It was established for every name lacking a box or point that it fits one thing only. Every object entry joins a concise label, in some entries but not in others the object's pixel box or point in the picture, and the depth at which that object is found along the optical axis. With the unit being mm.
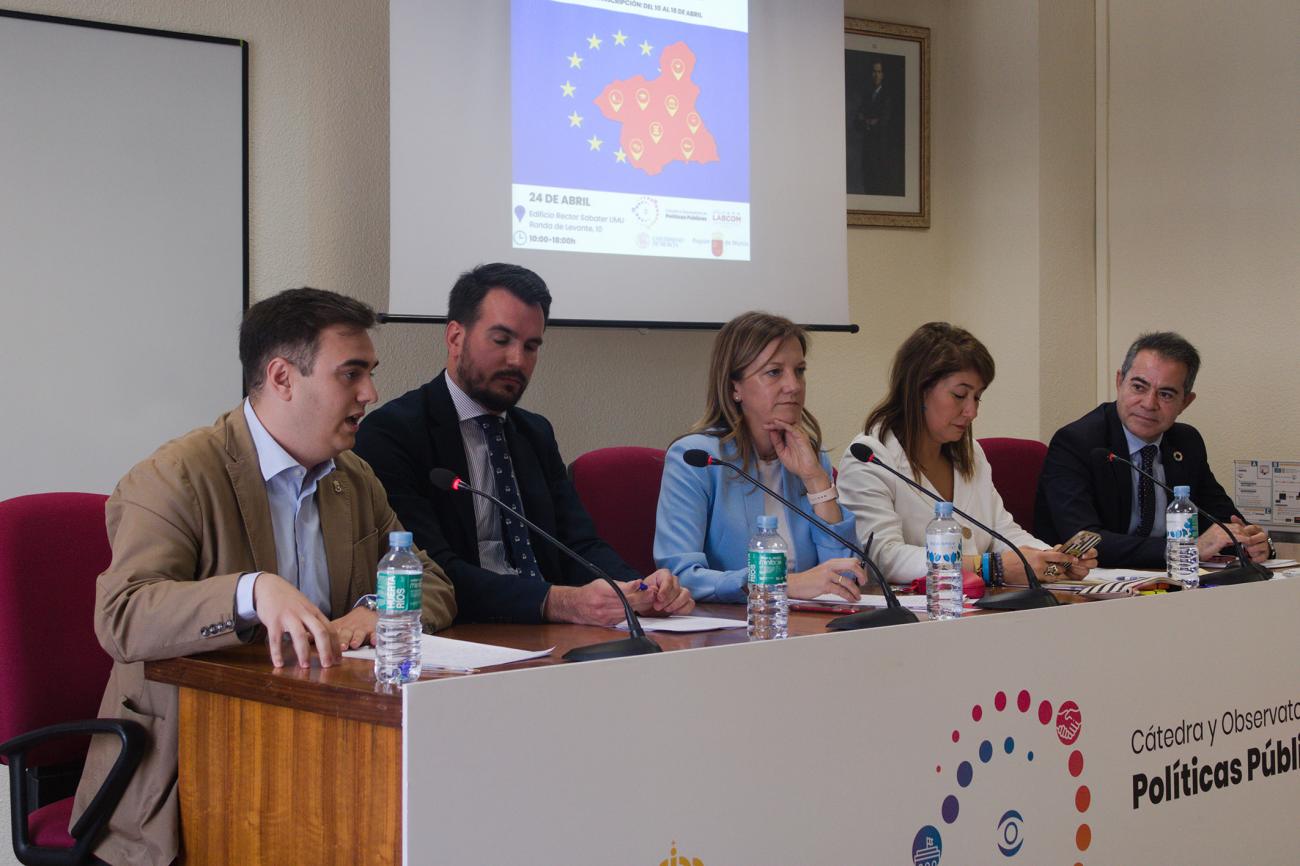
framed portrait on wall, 4547
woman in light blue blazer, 2713
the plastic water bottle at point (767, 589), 2002
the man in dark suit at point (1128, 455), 3514
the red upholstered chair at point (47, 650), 1967
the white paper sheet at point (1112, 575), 2789
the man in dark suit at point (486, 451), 2492
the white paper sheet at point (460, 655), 1639
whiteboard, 3068
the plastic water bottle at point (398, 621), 1573
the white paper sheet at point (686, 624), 2066
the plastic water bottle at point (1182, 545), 2705
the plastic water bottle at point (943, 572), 2162
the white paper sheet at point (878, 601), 2363
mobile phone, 2764
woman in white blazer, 3000
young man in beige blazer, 1703
